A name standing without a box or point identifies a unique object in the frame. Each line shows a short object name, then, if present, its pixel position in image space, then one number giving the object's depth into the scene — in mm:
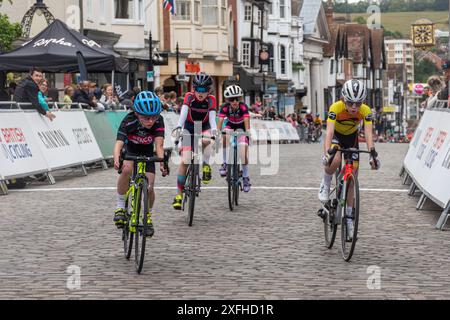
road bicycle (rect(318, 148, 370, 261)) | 10766
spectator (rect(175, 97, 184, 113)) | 35731
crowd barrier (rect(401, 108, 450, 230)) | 14047
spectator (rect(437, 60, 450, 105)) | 20764
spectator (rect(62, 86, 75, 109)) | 26323
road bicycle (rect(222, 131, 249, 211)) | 16047
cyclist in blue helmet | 10742
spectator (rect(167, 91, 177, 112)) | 35762
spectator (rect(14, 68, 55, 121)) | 21391
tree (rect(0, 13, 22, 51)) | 32594
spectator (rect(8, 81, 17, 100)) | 27438
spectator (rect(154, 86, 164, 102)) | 33312
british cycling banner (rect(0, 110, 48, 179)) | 18906
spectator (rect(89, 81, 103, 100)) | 28078
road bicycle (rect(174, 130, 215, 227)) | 14190
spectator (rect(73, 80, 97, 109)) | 26625
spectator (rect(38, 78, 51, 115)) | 21469
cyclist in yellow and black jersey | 11336
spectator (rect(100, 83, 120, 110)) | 28203
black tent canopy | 28359
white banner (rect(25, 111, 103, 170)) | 21172
